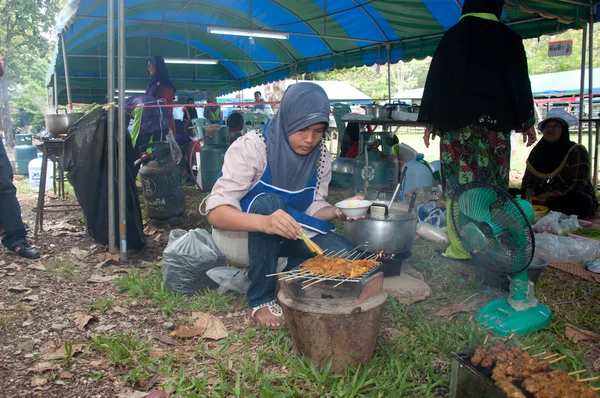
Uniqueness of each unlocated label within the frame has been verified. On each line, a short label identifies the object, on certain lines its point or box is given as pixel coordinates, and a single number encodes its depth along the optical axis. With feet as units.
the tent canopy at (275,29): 23.61
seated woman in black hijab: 18.19
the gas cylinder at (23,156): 35.53
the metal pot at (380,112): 22.91
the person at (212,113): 45.73
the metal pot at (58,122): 16.39
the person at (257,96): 51.56
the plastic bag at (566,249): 13.39
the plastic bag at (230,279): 10.36
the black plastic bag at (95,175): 13.60
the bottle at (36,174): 26.96
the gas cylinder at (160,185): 17.88
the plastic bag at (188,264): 10.68
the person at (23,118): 66.14
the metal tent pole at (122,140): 12.43
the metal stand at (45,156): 15.75
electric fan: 7.66
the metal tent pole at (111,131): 12.78
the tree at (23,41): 76.99
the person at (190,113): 39.17
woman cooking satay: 8.11
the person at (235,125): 26.27
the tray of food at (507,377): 4.96
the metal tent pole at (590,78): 20.25
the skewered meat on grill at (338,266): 6.89
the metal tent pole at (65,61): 25.81
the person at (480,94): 11.69
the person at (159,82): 24.06
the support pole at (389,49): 32.45
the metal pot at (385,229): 11.01
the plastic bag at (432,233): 15.71
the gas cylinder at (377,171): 22.44
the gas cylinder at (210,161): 24.61
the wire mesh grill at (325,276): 6.61
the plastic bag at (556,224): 15.74
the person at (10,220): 13.70
